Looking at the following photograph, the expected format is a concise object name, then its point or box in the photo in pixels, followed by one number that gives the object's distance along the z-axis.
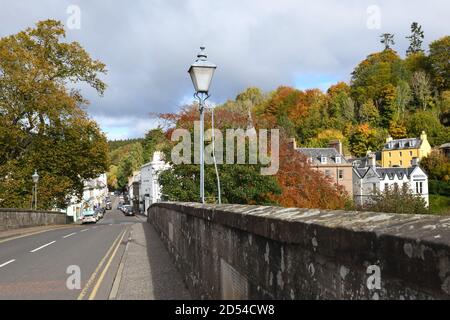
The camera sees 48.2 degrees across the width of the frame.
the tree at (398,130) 106.60
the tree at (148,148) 120.00
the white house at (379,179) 79.38
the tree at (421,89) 114.88
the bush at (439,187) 78.18
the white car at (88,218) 59.28
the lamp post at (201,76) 10.84
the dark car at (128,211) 89.62
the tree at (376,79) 120.88
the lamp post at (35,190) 36.39
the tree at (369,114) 113.56
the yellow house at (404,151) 94.50
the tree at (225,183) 32.31
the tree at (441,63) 120.56
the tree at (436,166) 82.50
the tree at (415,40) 160.01
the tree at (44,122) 39.72
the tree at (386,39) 157.38
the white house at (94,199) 86.61
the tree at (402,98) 112.81
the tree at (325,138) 98.75
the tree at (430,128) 101.54
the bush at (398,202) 45.50
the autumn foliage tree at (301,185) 40.91
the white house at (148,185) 90.58
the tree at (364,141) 106.06
